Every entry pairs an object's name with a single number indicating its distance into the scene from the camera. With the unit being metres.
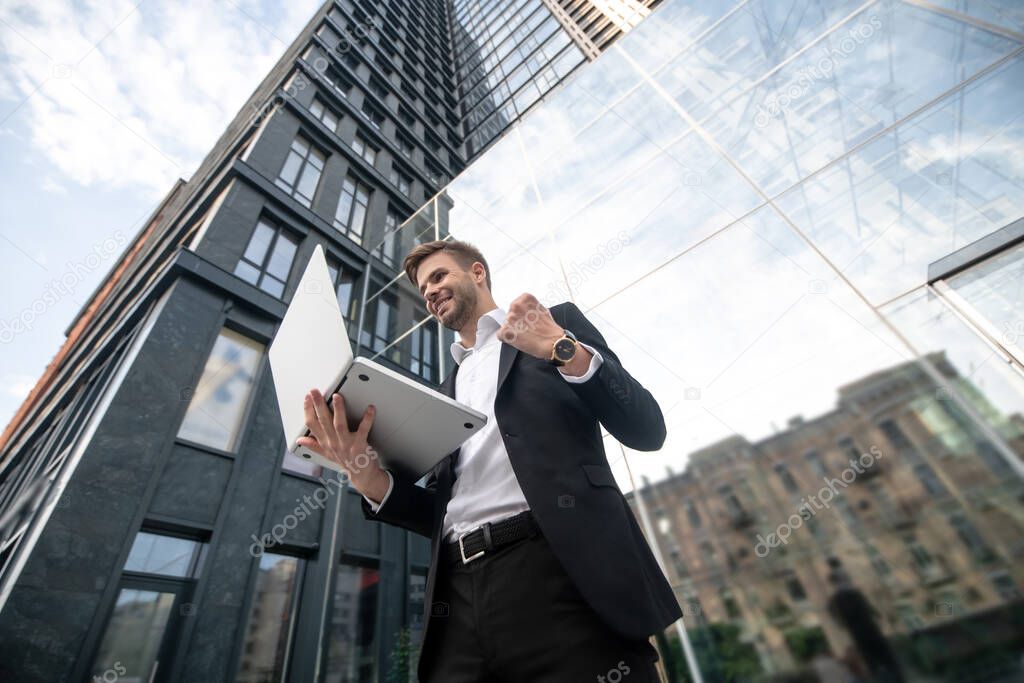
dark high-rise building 4.48
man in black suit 0.93
